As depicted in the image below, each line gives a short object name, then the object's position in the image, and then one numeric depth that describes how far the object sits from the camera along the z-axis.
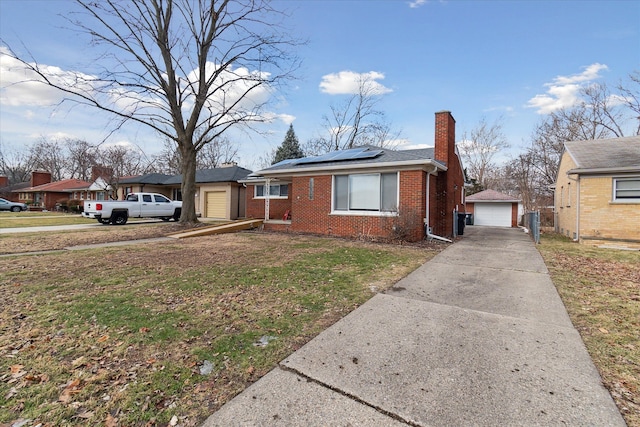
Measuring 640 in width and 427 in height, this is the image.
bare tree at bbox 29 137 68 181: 47.75
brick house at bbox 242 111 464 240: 10.16
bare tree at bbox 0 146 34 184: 50.31
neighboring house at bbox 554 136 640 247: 10.62
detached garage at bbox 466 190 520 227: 23.02
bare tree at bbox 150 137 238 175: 37.84
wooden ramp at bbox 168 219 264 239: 12.12
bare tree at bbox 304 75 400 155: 29.42
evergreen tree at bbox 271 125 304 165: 35.19
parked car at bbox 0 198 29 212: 31.23
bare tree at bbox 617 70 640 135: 23.26
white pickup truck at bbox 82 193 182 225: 16.41
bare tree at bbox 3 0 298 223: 13.71
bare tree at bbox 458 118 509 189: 33.81
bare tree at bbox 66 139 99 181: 31.73
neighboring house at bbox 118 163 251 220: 21.39
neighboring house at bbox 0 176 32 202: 41.97
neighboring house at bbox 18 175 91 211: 35.91
